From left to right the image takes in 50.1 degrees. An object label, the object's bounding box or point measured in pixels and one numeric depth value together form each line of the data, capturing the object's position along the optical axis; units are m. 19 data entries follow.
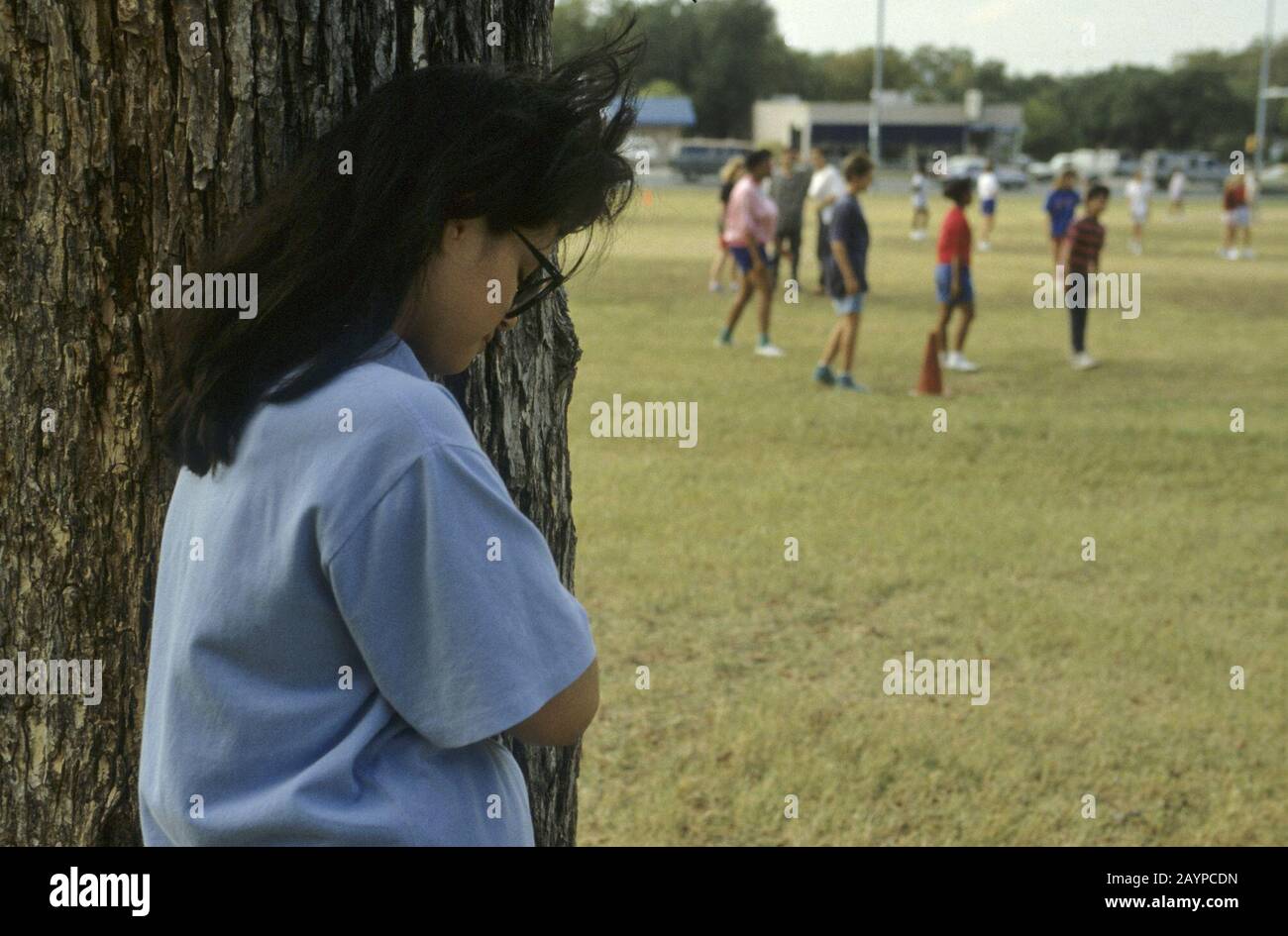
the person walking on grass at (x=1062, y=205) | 15.54
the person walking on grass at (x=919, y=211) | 26.39
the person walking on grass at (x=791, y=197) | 15.20
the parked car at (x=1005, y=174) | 53.69
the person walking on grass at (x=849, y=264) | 10.07
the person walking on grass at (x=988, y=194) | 24.77
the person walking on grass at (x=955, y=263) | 10.52
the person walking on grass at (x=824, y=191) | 14.86
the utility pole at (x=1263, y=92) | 43.06
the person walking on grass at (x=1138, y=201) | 25.05
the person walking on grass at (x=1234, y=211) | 23.19
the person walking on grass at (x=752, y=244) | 12.16
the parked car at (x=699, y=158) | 53.34
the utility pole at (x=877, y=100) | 47.75
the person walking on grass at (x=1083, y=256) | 11.59
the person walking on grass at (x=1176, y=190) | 36.53
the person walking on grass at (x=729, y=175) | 14.49
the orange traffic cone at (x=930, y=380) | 10.46
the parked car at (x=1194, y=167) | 58.75
